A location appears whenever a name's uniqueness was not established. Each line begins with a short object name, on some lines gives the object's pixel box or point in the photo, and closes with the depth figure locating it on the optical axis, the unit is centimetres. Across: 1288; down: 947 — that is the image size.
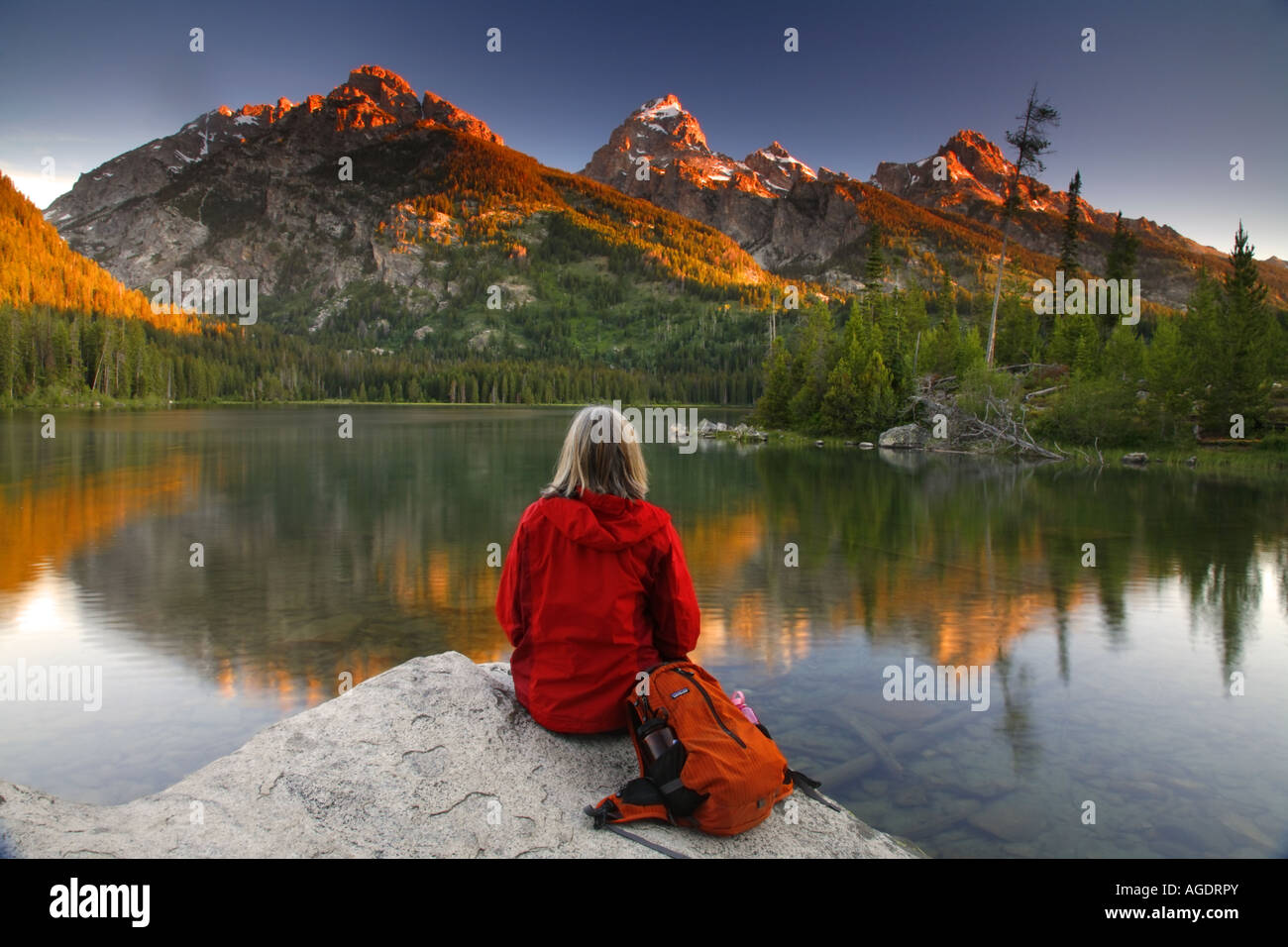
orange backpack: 408
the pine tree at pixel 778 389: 6125
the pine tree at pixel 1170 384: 4053
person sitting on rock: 460
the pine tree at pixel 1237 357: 3784
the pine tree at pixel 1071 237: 7019
